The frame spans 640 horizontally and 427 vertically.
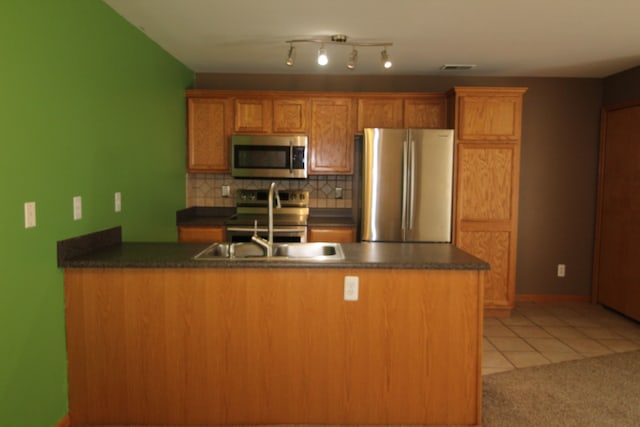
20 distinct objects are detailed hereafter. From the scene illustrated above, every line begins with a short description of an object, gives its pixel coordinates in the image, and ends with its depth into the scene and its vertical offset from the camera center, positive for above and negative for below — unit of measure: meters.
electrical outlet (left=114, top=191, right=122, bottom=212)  3.00 -0.11
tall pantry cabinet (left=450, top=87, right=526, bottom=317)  4.34 +0.10
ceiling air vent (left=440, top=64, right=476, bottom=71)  4.45 +1.19
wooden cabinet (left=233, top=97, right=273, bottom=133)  4.63 +0.72
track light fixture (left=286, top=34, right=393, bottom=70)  3.39 +1.15
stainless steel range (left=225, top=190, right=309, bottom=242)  4.64 -0.21
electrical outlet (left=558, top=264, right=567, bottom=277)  5.08 -0.87
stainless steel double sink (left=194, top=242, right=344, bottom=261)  2.84 -0.40
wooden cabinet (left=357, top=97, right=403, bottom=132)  4.64 +0.76
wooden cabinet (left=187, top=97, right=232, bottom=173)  4.64 +0.53
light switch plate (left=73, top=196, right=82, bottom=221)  2.49 -0.12
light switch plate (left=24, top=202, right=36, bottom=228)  2.07 -0.14
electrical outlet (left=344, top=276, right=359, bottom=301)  2.41 -0.52
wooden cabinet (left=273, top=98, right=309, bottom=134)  4.64 +0.73
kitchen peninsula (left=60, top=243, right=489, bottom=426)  2.40 -0.81
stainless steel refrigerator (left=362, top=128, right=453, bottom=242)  4.29 +0.05
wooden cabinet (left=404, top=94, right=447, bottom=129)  4.64 +0.77
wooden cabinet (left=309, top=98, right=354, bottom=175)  4.65 +0.52
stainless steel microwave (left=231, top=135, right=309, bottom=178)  4.57 +0.31
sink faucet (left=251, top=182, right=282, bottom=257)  2.67 -0.31
